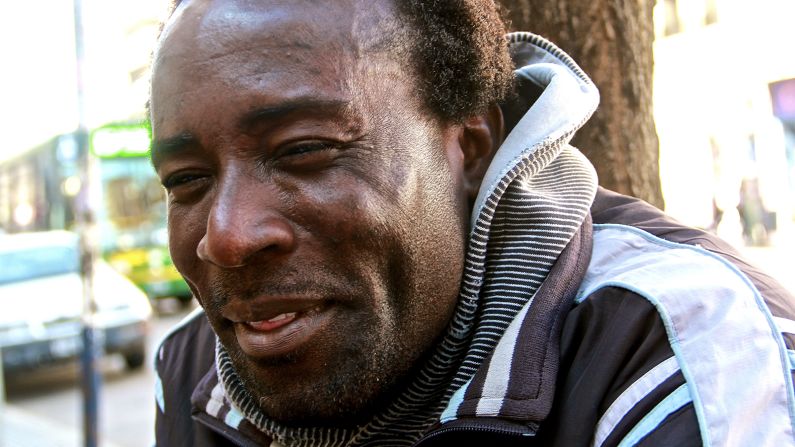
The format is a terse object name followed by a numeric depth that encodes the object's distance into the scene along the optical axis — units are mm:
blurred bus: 16500
